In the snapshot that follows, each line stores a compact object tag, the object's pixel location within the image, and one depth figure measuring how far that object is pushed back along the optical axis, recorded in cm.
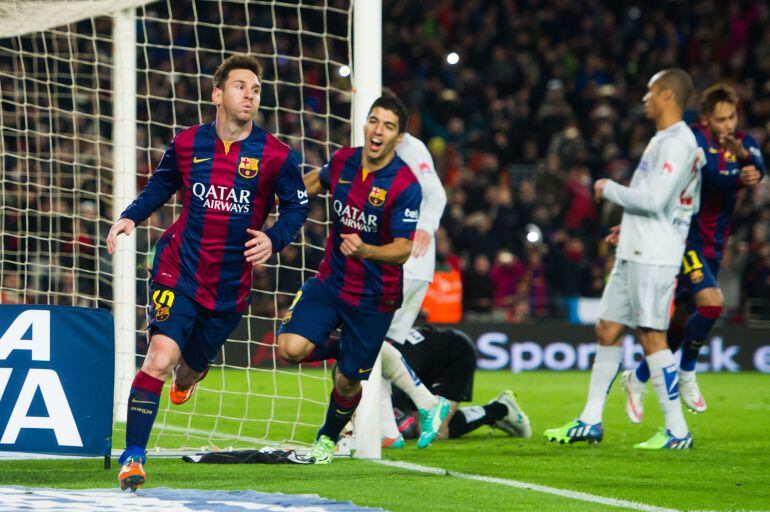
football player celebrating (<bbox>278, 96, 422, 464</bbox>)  1317
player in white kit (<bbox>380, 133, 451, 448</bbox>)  1523
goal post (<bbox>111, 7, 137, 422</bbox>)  1795
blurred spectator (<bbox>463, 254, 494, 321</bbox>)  3284
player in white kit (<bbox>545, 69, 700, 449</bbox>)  1548
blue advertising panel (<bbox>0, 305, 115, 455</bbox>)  1214
